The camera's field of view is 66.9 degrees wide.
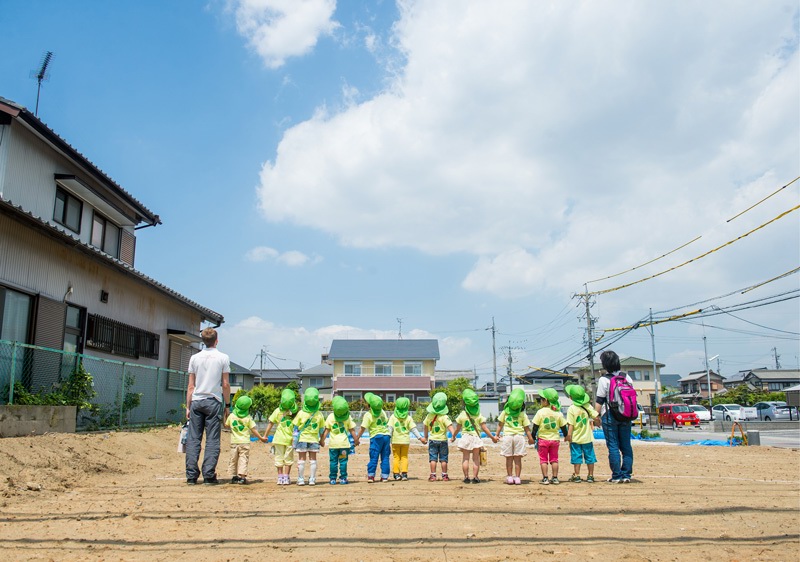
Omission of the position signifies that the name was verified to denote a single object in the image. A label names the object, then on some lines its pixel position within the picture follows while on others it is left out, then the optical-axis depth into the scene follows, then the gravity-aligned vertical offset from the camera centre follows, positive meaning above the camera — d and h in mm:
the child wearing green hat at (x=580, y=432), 8648 -545
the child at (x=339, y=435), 8688 -568
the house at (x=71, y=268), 11445 +2874
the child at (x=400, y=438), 9164 -642
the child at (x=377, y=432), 9039 -546
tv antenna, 17438 +9292
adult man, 7984 -89
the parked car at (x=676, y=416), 35688 -1352
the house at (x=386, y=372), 52906 +2016
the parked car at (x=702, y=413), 40584 -1343
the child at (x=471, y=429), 8602 -499
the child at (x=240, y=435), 8273 -552
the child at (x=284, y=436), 8617 -574
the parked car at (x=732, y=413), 40750 -1348
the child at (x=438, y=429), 9133 -517
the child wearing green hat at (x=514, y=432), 8508 -535
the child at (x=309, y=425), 8703 -426
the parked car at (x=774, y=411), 39250 -1209
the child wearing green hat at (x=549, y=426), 8531 -467
